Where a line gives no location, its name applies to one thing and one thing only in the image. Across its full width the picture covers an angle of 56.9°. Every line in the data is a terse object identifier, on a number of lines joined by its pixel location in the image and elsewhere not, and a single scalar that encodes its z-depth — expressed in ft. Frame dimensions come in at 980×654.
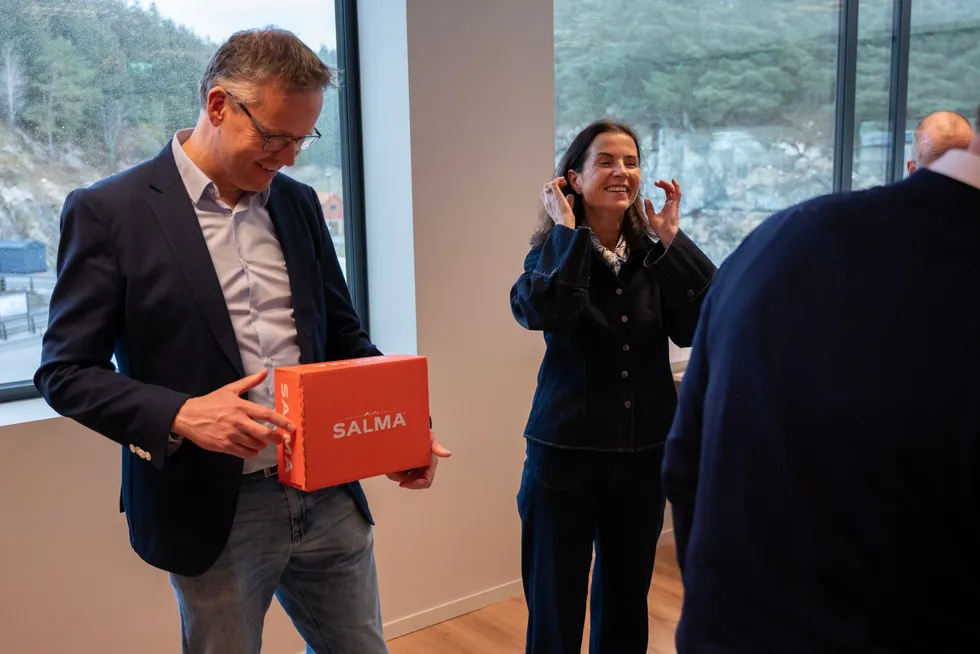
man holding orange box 4.59
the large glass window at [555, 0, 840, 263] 12.09
